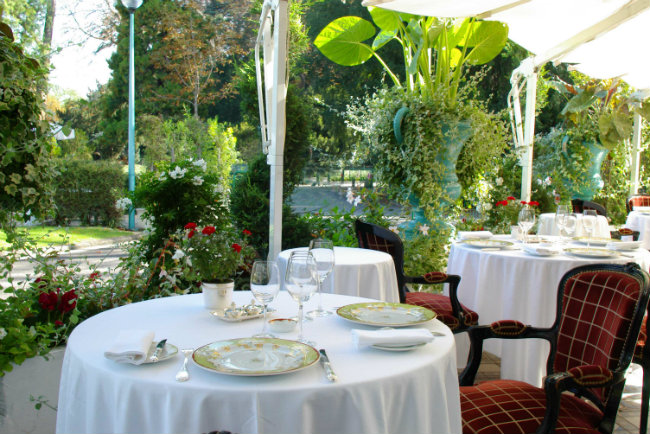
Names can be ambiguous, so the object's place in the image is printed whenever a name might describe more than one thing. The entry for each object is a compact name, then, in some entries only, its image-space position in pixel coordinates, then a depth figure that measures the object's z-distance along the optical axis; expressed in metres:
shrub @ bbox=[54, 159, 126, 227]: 11.42
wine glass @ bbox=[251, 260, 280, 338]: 1.61
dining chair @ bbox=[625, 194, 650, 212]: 7.40
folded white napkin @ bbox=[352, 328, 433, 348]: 1.50
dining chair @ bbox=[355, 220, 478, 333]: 3.24
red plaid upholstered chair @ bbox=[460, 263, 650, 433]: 1.75
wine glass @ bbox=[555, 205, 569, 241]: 3.82
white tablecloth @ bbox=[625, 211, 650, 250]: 6.35
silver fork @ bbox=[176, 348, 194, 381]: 1.27
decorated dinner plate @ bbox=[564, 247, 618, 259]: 3.37
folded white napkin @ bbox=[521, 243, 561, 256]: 3.43
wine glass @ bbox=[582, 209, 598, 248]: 4.16
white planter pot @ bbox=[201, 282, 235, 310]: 1.96
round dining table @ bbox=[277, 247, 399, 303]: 3.18
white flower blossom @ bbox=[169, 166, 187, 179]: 4.03
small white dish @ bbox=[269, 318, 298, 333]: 1.69
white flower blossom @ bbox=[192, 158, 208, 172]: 4.19
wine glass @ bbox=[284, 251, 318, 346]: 1.56
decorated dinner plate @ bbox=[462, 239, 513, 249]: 3.68
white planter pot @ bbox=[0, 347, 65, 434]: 2.35
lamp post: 11.26
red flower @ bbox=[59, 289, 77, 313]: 2.63
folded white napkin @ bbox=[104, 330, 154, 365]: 1.35
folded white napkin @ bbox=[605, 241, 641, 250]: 3.68
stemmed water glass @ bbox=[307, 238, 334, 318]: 1.89
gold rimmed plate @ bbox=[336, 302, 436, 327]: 1.78
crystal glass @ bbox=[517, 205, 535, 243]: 3.84
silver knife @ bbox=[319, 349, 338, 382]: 1.29
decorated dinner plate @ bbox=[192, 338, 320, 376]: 1.31
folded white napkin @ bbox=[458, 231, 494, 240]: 4.04
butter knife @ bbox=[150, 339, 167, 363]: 1.37
